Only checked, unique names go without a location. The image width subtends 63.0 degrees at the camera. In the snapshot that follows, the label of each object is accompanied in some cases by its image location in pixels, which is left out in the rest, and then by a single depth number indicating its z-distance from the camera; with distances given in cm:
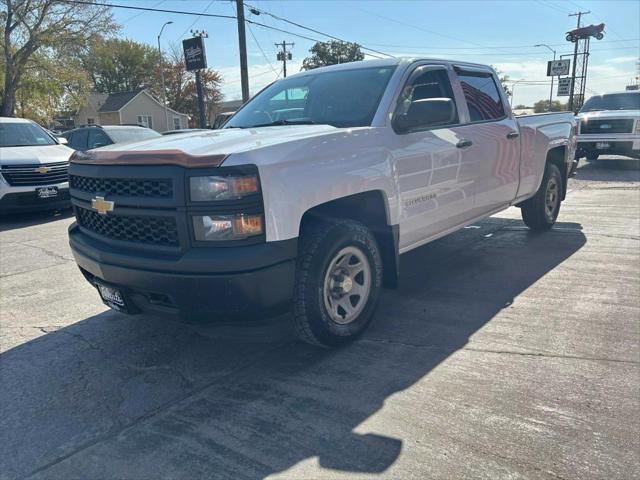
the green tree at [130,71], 6931
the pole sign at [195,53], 1938
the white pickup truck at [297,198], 283
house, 5281
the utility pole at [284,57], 5395
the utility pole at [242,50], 2055
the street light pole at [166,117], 5655
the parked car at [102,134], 1185
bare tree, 3020
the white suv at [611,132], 1409
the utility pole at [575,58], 3732
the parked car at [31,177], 874
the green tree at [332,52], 5969
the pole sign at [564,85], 3042
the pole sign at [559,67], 2874
